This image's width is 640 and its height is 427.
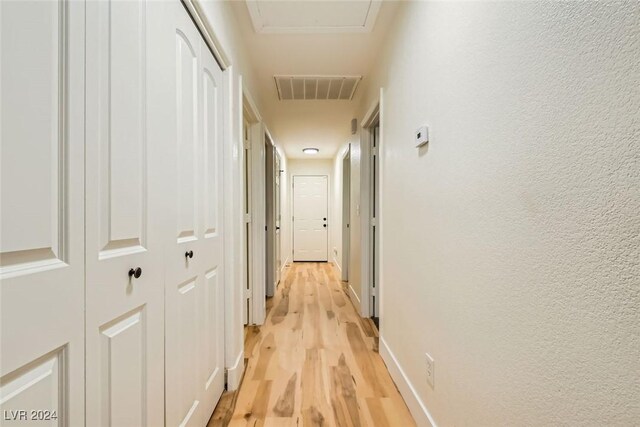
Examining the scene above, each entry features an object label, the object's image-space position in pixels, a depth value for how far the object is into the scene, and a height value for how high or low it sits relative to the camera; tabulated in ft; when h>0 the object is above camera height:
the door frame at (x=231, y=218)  5.83 -0.13
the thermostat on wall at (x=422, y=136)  4.80 +1.21
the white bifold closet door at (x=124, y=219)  2.42 -0.07
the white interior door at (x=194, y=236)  3.85 -0.36
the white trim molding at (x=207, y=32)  4.27 +2.79
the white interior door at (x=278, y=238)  14.96 -1.34
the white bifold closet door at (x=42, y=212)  1.74 +0.00
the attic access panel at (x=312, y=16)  6.03 +4.04
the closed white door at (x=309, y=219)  22.85 -0.55
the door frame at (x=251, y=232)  9.64 -0.65
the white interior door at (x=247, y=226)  9.69 -0.46
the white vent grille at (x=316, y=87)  9.24 +3.98
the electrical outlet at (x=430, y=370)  4.56 -2.35
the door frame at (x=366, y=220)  10.49 -0.29
